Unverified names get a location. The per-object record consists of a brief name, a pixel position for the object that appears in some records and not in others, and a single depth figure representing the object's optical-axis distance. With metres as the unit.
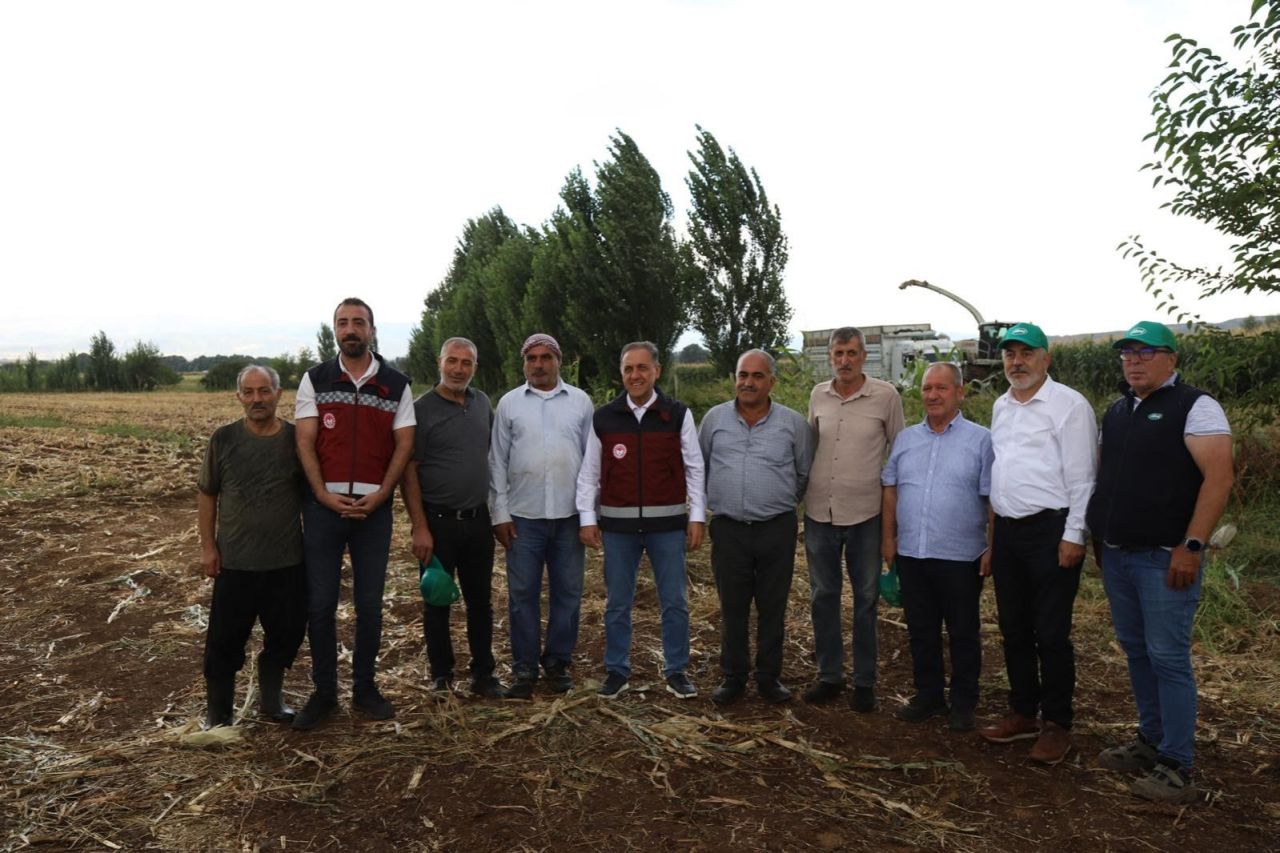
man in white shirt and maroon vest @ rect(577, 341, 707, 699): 4.62
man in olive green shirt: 4.20
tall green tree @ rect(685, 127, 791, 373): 23.09
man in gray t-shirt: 4.57
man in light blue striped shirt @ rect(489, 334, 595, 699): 4.70
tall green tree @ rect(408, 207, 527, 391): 30.27
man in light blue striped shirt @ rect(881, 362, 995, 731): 4.29
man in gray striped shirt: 4.60
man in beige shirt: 4.54
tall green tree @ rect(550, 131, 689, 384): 22.03
